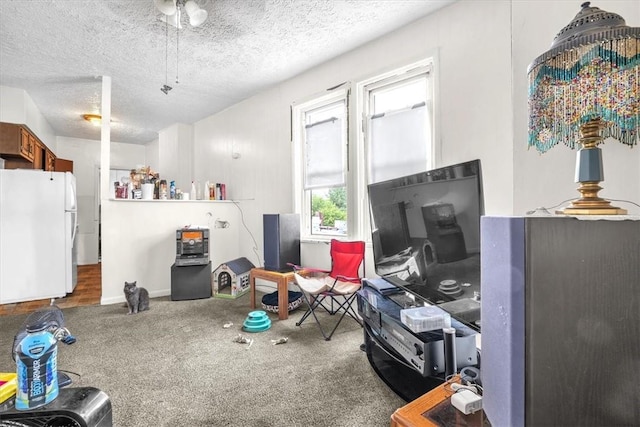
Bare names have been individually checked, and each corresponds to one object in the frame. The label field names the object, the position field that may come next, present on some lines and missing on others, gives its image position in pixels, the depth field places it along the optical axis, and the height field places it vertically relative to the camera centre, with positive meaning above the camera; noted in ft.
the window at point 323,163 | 11.25 +1.96
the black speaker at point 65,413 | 3.73 -2.40
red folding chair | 8.92 -2.04
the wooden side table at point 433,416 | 3.04 -2.06
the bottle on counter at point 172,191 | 14.30 +1.12
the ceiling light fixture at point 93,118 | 17.18 +5.48
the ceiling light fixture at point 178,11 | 7.35 +5.04
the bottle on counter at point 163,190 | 13.82 +1.13
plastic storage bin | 5.03 -1.73
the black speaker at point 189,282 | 12.57 -2.72
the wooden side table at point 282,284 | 10.21 -2.33
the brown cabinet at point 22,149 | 13.10 +3.11
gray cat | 10.94 -2.91
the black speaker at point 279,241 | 11.09 -0.98
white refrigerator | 11.96 -0.75
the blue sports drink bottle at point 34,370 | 3.80 -1.90
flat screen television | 4.44 -0.36
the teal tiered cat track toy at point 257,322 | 9.18 -3.21
